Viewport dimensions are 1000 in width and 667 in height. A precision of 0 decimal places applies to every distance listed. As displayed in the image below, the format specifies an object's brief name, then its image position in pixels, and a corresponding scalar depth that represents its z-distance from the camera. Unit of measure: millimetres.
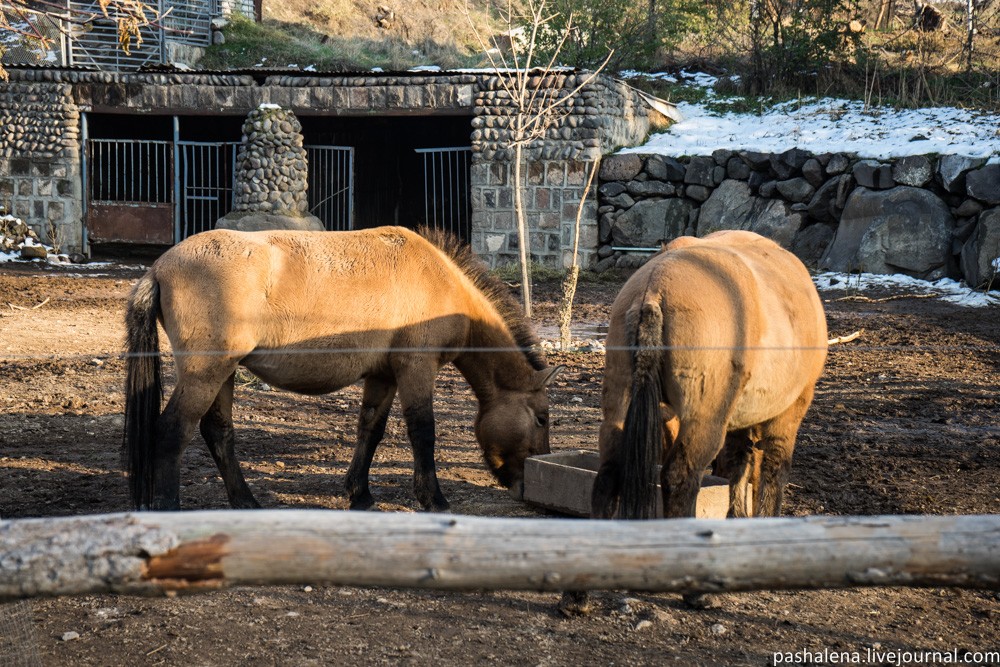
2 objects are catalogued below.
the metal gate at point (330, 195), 19922
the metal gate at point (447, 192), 20053
